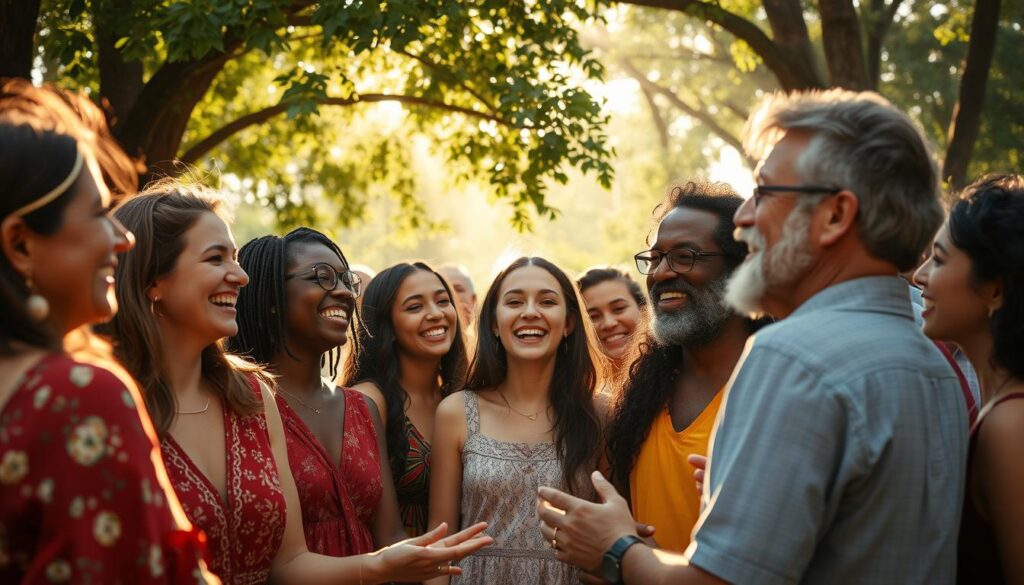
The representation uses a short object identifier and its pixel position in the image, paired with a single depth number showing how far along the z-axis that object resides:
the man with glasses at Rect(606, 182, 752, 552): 4.29
